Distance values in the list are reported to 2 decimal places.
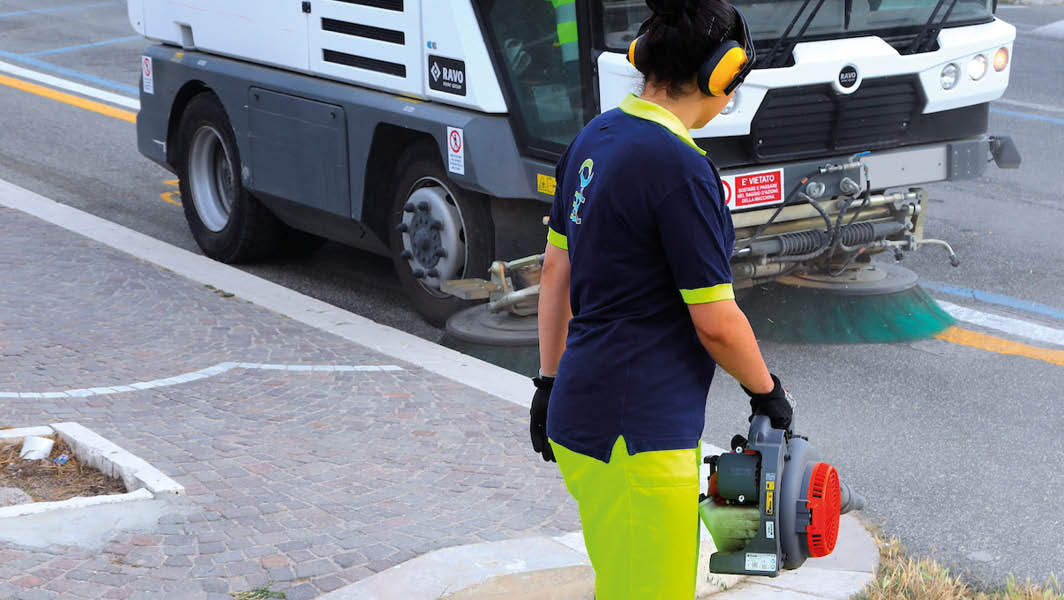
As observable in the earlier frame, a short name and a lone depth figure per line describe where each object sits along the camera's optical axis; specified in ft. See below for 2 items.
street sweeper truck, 21.47
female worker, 8.87
